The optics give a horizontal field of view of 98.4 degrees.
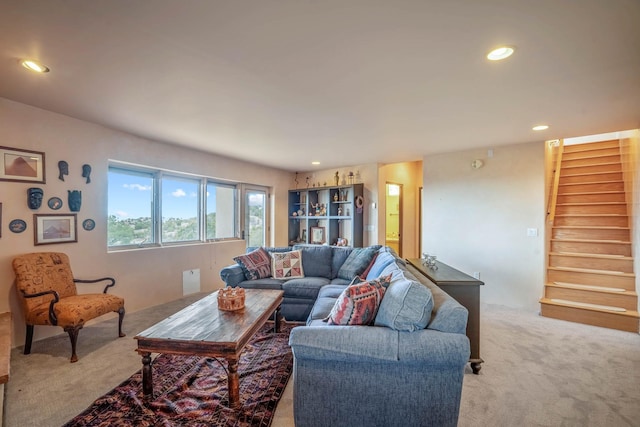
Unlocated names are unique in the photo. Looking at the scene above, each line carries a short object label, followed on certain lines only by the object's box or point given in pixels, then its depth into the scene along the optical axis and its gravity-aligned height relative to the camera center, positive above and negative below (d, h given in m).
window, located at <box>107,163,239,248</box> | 3.82 +0.09
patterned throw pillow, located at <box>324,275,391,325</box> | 1.79 -0.61
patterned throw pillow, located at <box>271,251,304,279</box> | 3.81 -0.73
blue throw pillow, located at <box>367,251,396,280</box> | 2.90 -0.56
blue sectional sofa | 1.53 -0.87
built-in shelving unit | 5.72 -0.03
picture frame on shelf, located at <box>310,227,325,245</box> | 6.34 -0.50
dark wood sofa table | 2.36 -0.74
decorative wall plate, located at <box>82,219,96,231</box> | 3.31 -0.12
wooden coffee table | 1.83 -0.85
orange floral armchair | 2.49 -0.84
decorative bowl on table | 2.42 -0.76
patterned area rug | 1.75 -1.30
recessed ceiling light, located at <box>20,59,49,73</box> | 1.98 +1.10
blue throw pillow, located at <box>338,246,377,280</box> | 3.63 -0.66
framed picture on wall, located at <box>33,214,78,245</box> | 2.93 -0.16
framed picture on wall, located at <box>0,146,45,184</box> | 2.71 +0.50
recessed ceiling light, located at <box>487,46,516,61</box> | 1.79 +1.07
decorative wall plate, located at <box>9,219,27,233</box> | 2.75 -0.12
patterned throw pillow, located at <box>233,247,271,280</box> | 3.70 -0.70
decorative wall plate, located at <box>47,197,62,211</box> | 3.02 +0.12
